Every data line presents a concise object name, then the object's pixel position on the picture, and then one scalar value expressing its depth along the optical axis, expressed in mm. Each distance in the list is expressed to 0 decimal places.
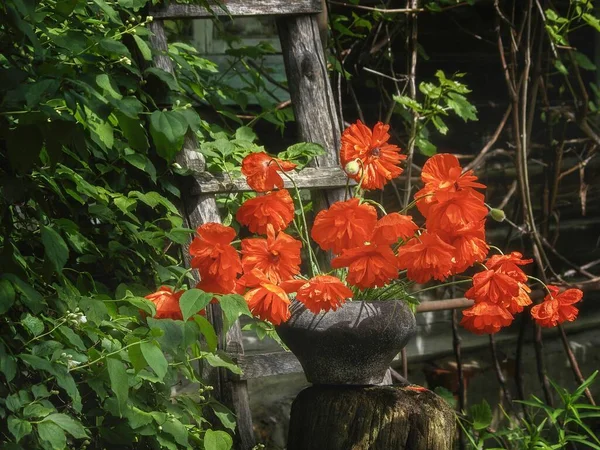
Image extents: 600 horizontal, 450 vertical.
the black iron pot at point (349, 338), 4949
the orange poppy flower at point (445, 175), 4723
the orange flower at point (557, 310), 4875
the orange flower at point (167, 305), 4723
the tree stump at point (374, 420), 4973
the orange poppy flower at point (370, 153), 4965
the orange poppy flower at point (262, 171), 4895
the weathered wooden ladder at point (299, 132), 5836
